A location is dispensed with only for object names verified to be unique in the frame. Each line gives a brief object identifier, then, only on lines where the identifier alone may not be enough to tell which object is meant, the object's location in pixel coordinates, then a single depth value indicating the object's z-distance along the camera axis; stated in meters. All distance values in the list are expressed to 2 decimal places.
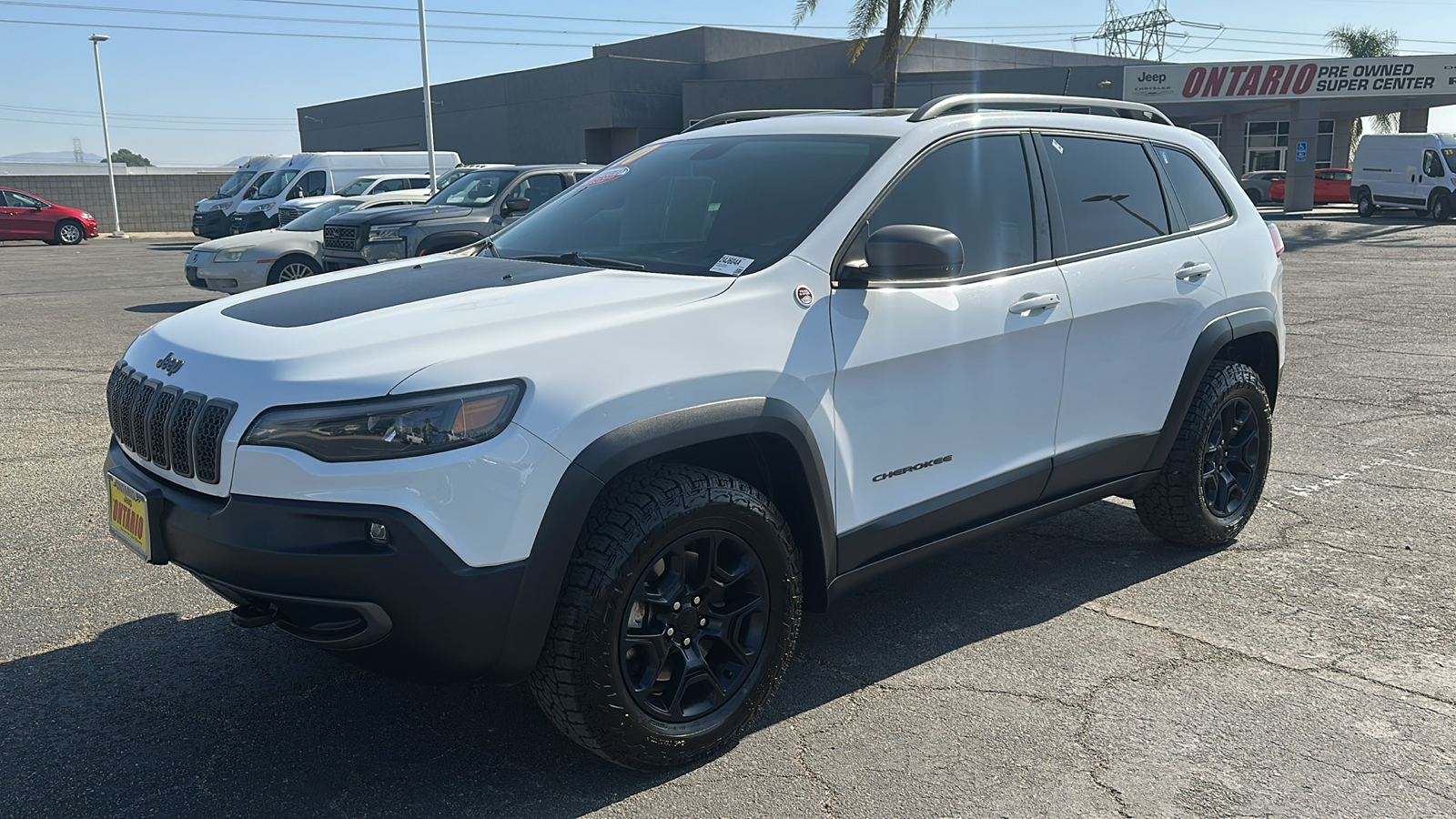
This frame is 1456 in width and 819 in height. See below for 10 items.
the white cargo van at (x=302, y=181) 24.88
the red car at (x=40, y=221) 28.70
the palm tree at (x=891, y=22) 26.80
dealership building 35.81
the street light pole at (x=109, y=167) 35.00
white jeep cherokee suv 2.67
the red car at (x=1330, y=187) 39.72
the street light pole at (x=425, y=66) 29.64
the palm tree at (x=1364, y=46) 50.00
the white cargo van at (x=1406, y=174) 31.39
